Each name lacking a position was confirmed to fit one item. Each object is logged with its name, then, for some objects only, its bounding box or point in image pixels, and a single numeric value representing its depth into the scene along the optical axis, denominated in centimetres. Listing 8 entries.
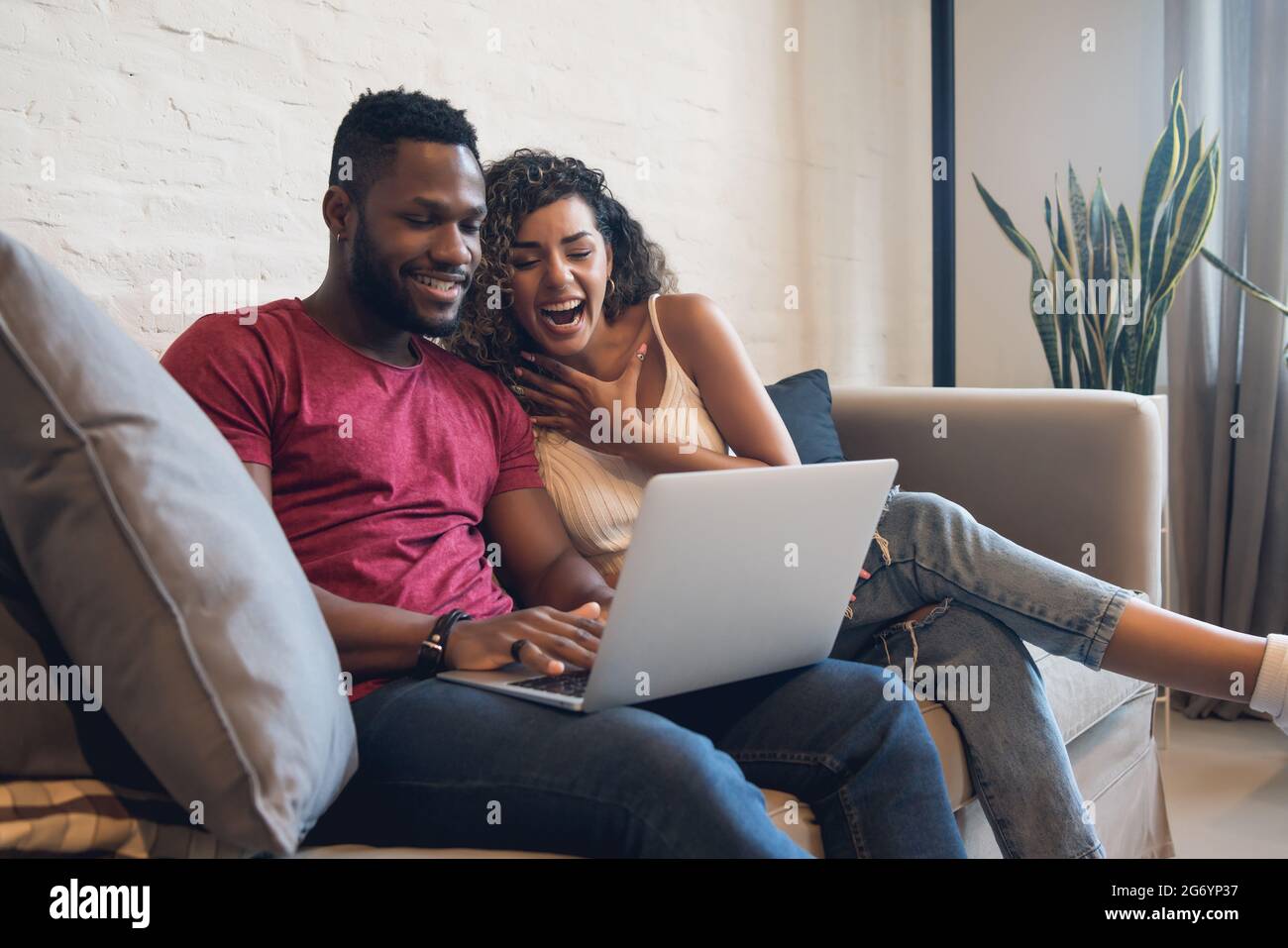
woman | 147
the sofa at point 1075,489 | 190
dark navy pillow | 214
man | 98
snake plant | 268
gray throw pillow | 81
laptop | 98
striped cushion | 85
